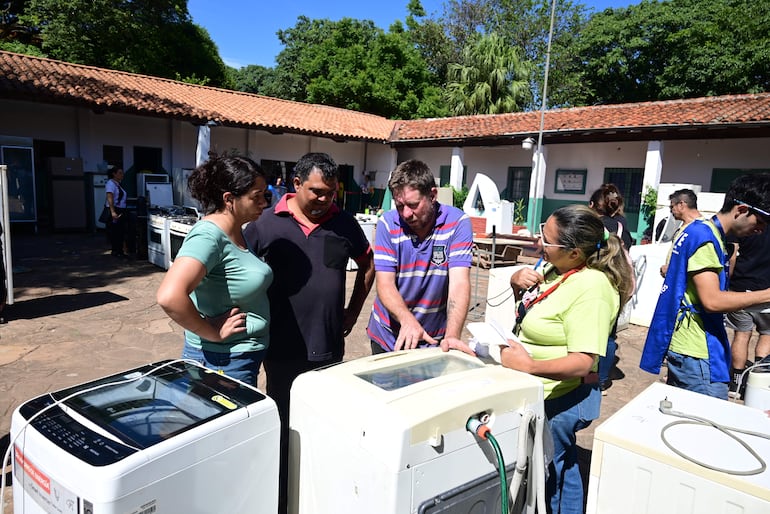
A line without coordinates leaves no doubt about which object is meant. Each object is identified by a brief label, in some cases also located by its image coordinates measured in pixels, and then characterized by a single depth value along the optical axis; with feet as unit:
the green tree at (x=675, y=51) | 63.26
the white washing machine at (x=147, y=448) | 3.31
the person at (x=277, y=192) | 27.56
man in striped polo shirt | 7.13
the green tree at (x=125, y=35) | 65.36
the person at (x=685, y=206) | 13.85
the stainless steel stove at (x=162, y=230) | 25.92
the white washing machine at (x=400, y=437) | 3.61
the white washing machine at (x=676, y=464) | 4.01
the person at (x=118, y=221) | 28.19
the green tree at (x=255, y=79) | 112.47
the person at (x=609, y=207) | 13.43
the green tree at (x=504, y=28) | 94.53
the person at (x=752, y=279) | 12.57
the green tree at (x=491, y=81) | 71.10
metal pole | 44.42
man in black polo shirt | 6.87
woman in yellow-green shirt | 5.46
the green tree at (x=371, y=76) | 81.35
